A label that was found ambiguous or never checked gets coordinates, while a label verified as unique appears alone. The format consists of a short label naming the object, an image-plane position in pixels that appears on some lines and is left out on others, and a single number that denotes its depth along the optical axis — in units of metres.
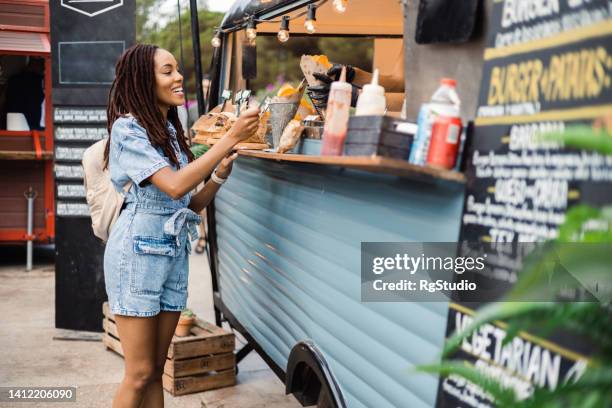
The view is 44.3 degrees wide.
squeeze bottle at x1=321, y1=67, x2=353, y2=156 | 2.55
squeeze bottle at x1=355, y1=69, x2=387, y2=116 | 2.43
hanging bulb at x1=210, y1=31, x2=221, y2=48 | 5.65
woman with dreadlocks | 3.24
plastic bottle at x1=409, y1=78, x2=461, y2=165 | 2.11
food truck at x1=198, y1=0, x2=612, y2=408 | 1.73
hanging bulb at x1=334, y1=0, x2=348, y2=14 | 3.76
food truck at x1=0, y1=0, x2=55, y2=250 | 8.77
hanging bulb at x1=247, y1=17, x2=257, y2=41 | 4.83
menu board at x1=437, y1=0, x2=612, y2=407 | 1.63
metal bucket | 3.69
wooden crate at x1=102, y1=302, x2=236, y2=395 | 4.82
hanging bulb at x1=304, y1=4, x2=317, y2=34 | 3.92
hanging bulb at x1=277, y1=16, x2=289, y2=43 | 4.56
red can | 2.08
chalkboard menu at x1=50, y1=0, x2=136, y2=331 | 6.03
